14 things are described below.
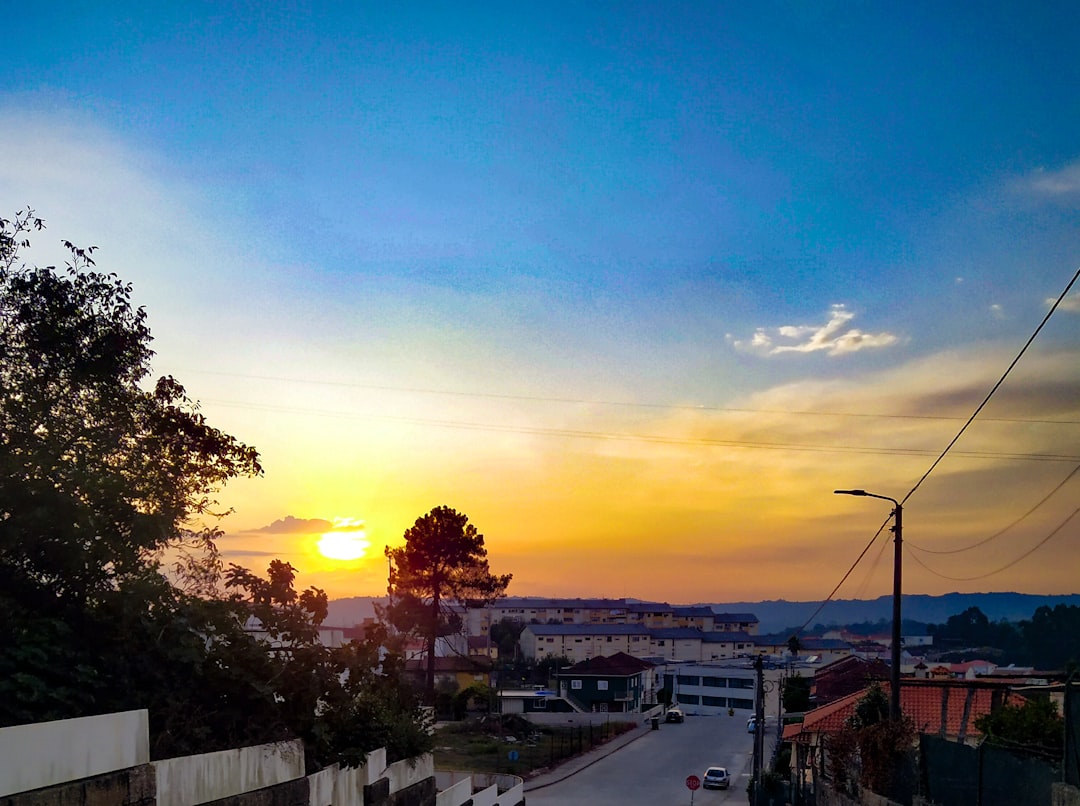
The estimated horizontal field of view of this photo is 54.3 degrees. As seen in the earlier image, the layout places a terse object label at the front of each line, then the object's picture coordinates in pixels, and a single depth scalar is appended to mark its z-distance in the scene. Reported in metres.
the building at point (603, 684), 118.25
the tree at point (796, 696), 91.50
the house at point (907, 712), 32.94
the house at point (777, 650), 170.23
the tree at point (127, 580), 15.47
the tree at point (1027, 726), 19.62
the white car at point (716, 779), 57.19
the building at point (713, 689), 131.00
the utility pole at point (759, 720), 52.91
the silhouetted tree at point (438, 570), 70.56
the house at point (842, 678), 83.81
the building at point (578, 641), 165.88
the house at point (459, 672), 109.56
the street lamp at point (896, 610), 26.36
